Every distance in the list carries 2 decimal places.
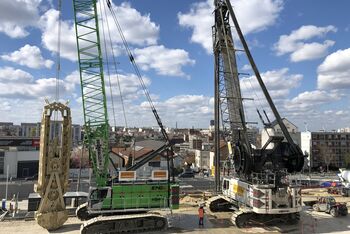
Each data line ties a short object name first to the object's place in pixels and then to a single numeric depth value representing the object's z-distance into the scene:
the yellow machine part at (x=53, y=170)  20.08
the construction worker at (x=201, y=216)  21.06
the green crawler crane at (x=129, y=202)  19.77
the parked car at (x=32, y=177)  59.80
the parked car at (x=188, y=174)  66.28
